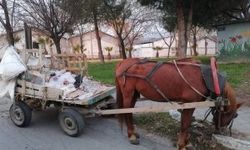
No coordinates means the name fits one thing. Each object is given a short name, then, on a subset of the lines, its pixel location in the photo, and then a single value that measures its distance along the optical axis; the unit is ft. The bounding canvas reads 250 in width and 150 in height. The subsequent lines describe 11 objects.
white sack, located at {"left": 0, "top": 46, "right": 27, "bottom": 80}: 12.97
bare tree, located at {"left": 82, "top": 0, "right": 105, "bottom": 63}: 40.52
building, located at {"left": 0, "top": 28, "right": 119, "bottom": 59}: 119.45
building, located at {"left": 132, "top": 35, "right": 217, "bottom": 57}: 119.99
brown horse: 10.16
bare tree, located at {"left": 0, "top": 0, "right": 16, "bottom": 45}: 33.69
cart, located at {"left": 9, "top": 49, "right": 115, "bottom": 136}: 11.90
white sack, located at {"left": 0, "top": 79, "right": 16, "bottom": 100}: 13.23
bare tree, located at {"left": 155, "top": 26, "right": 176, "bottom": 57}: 102.49
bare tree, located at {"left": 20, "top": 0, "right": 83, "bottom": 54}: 34.94
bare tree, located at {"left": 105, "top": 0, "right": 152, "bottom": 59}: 52.09
